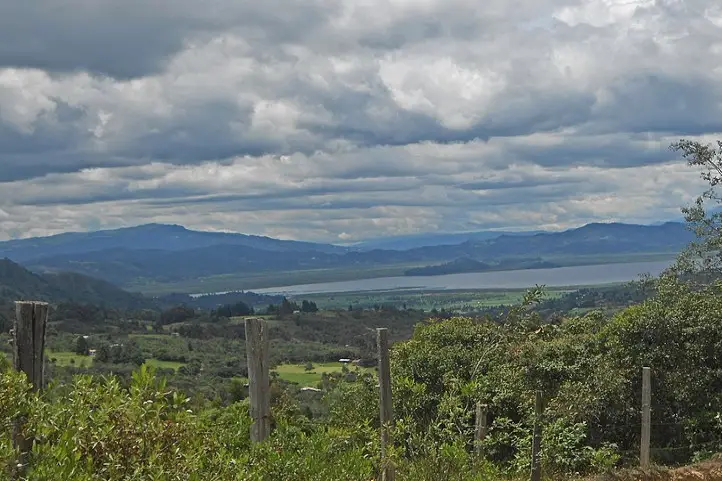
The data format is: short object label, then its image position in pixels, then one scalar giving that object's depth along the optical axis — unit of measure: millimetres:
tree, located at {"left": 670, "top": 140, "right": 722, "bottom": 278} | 20066
